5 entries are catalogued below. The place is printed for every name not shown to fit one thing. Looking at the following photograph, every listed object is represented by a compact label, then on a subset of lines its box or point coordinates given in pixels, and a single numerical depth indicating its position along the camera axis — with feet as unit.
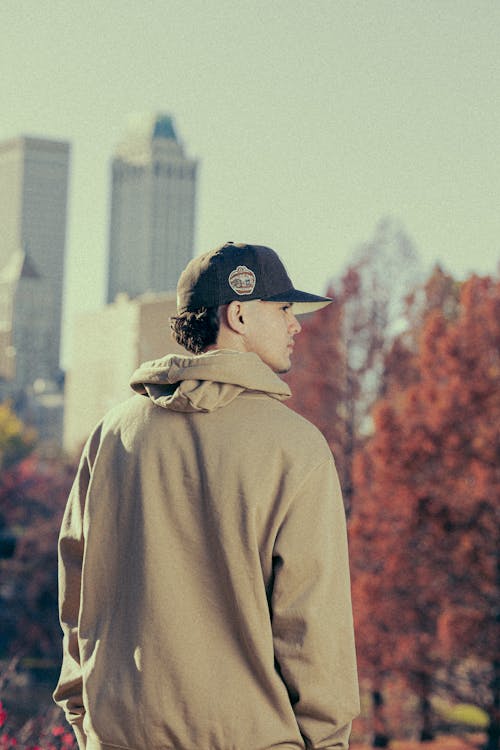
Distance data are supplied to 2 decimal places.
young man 9.27
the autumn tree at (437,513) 58.23
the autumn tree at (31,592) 88.17
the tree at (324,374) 85.66
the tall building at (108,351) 261.03
